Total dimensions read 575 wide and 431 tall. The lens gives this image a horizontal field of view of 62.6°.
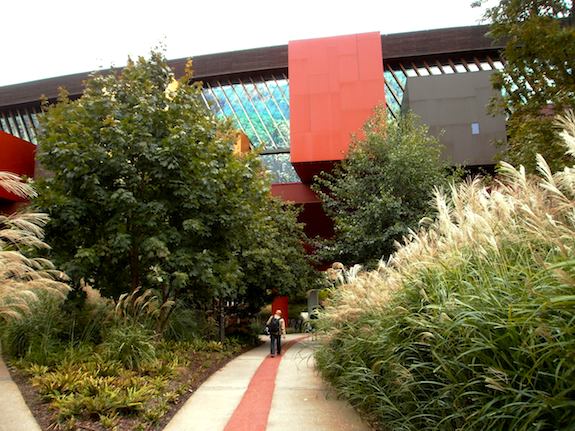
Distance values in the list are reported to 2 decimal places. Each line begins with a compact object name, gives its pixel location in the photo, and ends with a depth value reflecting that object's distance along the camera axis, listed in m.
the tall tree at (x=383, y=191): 13.88
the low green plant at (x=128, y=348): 7.80
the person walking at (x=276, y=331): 14.23
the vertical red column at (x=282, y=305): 27.47
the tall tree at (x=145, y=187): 9.09
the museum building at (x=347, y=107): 23.36
